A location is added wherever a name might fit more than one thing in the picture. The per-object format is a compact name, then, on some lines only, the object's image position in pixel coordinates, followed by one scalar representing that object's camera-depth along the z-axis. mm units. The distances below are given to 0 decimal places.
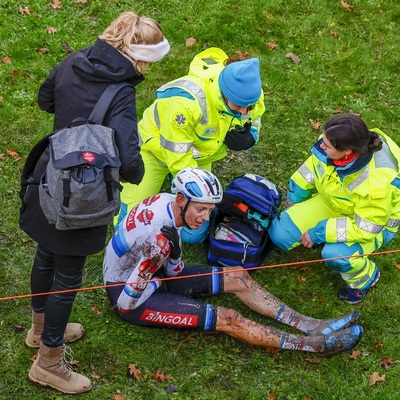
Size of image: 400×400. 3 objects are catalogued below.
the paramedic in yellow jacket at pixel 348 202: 10040
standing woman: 7869
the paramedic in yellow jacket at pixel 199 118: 10238
